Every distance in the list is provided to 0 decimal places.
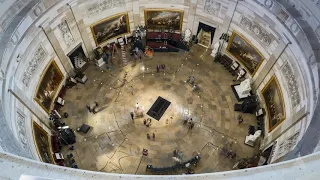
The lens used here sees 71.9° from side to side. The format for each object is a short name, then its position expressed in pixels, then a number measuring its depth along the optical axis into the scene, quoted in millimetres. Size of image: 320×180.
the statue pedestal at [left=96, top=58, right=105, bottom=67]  19426
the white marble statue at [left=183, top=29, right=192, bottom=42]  19985
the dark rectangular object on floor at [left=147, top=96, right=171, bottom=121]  17606
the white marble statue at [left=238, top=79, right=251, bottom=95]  17985
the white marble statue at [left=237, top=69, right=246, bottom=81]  18842
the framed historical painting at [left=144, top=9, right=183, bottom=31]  19325
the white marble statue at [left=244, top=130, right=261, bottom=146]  16314
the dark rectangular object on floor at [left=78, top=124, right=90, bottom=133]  16873
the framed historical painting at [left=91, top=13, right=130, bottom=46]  18651
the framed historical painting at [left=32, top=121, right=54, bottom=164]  13943
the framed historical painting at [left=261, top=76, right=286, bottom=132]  15645
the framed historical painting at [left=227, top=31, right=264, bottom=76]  17453
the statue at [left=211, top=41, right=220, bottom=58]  19322
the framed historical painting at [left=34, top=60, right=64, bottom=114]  15865
